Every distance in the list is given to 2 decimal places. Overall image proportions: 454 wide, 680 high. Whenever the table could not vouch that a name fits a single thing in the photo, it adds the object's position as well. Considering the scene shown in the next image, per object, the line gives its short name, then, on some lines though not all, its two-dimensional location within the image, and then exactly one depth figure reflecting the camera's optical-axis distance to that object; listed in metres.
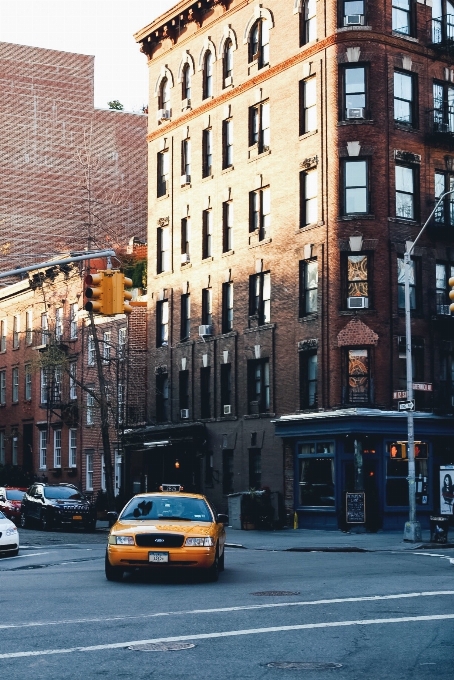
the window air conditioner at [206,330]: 48.38
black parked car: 41.44
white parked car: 28.02
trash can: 32.47
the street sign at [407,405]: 33.78
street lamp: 33.34
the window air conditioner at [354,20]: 41.91
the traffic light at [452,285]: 23.85
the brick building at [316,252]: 40.75
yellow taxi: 18.75
